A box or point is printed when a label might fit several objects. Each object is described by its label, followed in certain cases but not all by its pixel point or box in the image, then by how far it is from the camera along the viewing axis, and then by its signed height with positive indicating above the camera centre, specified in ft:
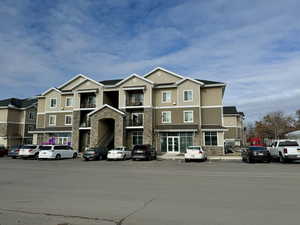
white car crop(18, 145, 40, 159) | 91.86 -2.78
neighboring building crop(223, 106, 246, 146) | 190.08 +15.45
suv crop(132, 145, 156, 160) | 83.00 -2.87
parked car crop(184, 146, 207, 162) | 77.41 -3.31
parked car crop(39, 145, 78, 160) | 87.56 -2.98
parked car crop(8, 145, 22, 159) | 96.73 -3.28
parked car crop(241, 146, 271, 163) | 73.82 -3.24
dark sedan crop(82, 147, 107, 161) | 85.35 -3.60
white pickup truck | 69.41 -1.99
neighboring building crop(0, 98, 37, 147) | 153.17 +15.08
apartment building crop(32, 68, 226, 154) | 108.17 +13.20
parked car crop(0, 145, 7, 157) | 109.40 -3.26
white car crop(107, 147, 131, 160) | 85.99 -3.64
